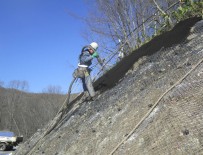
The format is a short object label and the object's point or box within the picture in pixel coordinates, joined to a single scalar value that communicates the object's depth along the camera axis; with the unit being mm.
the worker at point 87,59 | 10258
